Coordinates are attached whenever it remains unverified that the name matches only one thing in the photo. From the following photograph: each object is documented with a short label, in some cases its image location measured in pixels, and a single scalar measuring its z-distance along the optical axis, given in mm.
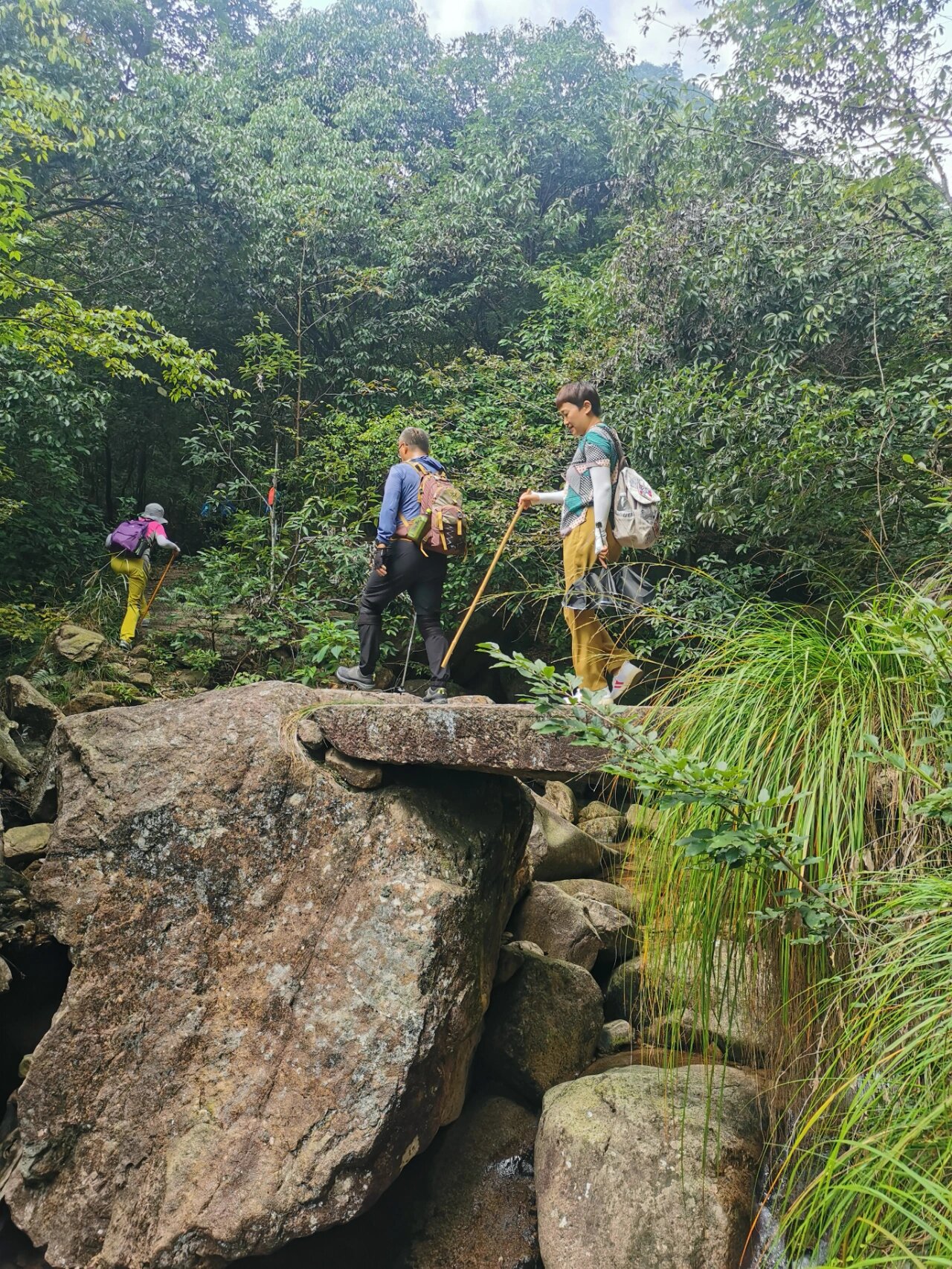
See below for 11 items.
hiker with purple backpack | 9102
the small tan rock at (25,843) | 4688
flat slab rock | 3244
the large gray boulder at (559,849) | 5766
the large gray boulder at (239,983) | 3088
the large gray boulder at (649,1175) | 2832
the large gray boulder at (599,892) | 5625
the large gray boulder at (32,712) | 6395
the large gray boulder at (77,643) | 8164
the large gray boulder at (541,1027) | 4078
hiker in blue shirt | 5180
